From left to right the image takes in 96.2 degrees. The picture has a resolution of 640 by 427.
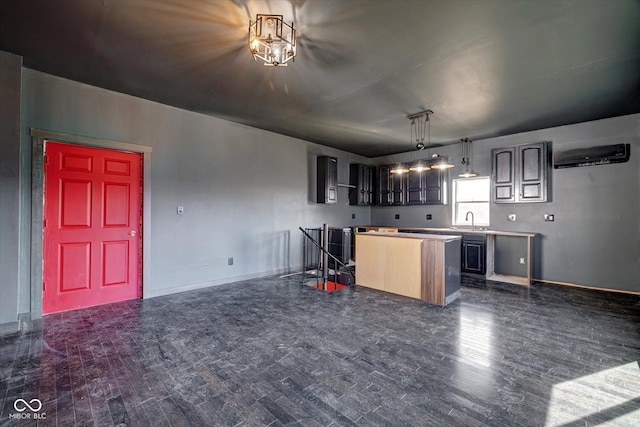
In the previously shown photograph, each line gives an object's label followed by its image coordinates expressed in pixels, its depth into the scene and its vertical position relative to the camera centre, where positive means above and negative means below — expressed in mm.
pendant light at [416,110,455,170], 4602 +1624
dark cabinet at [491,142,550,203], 5258 +811
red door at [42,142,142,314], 3533 -159
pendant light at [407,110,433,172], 4659 +1640
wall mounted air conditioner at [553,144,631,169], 4589 +1004
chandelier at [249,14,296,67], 2318 +1442
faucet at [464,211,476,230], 6276 -82
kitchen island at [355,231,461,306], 3971 -748
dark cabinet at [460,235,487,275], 5506 -767
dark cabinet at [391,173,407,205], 7211 +706
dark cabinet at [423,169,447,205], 6570 +650
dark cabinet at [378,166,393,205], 7516 +783
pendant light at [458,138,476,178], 6340 +1379
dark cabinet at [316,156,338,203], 6500 +809
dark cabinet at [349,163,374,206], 7582 +845
